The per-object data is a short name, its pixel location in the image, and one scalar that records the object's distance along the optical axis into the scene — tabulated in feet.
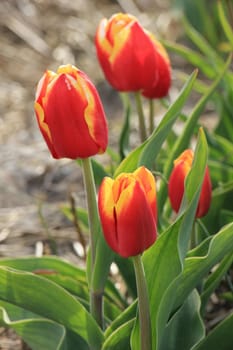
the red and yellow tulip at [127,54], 3.90
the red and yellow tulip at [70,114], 3.30
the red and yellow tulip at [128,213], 3.16
